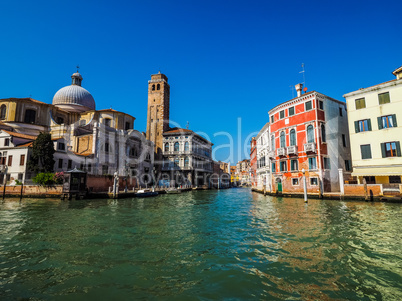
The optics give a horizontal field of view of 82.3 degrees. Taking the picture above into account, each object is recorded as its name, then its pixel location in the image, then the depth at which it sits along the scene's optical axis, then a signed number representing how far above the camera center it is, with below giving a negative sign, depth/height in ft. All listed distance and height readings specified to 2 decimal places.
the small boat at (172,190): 119.75 -5.93
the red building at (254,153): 142.51 +15.48
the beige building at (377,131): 60.59 +12.79
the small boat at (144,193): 90.94 -5.89
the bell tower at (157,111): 163.53 +49.00
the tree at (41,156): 83.97 +8.67
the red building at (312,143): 73.67 +11.50
